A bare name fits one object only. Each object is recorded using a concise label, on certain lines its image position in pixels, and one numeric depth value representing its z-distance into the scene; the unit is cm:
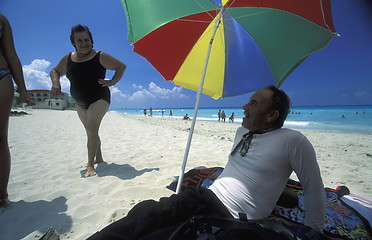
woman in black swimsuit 248
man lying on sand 111
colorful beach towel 159
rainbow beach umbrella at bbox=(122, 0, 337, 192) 190
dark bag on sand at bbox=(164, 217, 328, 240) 93
